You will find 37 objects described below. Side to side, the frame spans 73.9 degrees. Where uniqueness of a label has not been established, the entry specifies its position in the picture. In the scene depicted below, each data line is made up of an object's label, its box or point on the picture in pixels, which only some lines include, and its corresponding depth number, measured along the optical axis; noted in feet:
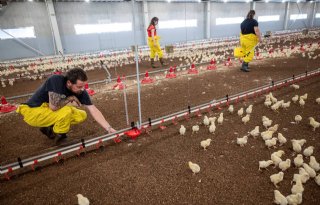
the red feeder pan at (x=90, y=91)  20.68
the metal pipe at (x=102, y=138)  9.54
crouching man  9.99
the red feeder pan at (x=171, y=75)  25.34
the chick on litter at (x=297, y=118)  12.20
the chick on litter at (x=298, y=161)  8.51
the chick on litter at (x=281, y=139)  10.15
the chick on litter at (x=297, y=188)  7.07
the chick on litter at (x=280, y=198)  6.82
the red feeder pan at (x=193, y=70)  26.76
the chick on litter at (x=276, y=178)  7.71
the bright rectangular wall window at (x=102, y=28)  57.02
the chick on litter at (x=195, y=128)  11.93
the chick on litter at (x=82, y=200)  7.25
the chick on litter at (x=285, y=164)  8.37
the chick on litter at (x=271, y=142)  9.96
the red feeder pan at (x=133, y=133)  11.82
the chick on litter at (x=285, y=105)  14.04
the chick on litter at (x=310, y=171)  7.99
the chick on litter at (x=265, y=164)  8.65
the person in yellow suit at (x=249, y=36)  23.45
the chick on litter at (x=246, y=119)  12.59
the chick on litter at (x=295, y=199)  6.81
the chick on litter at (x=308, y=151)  9.10
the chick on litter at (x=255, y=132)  10.99
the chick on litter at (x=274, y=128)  10.96
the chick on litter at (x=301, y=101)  14.44
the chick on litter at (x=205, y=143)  10.32
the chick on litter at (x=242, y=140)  10.35
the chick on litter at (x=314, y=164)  8.23
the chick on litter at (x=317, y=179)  7.62
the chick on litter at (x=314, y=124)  11.24
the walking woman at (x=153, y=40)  28.29
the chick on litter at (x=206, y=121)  12.55
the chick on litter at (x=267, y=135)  10.47
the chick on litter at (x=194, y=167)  8.74
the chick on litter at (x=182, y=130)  11.83
